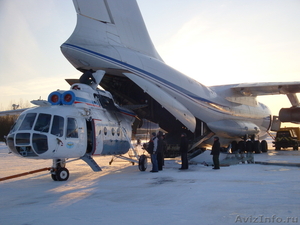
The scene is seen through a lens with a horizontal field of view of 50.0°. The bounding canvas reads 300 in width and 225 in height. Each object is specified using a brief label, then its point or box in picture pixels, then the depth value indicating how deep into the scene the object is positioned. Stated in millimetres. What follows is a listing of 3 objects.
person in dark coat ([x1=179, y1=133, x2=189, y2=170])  11781
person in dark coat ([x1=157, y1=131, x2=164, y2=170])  11432
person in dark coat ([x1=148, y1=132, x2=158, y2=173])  10922
